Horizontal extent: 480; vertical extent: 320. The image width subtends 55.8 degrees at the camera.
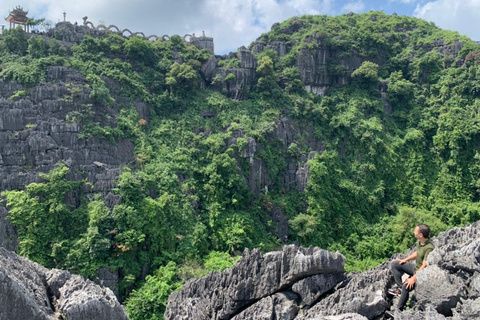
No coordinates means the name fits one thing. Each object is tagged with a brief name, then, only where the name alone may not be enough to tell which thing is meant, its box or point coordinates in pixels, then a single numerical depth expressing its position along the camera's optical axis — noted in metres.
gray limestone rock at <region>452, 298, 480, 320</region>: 6.71
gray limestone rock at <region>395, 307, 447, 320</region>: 6.93
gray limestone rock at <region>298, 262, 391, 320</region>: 8.16
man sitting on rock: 7.62
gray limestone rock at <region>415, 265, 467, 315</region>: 7.21
